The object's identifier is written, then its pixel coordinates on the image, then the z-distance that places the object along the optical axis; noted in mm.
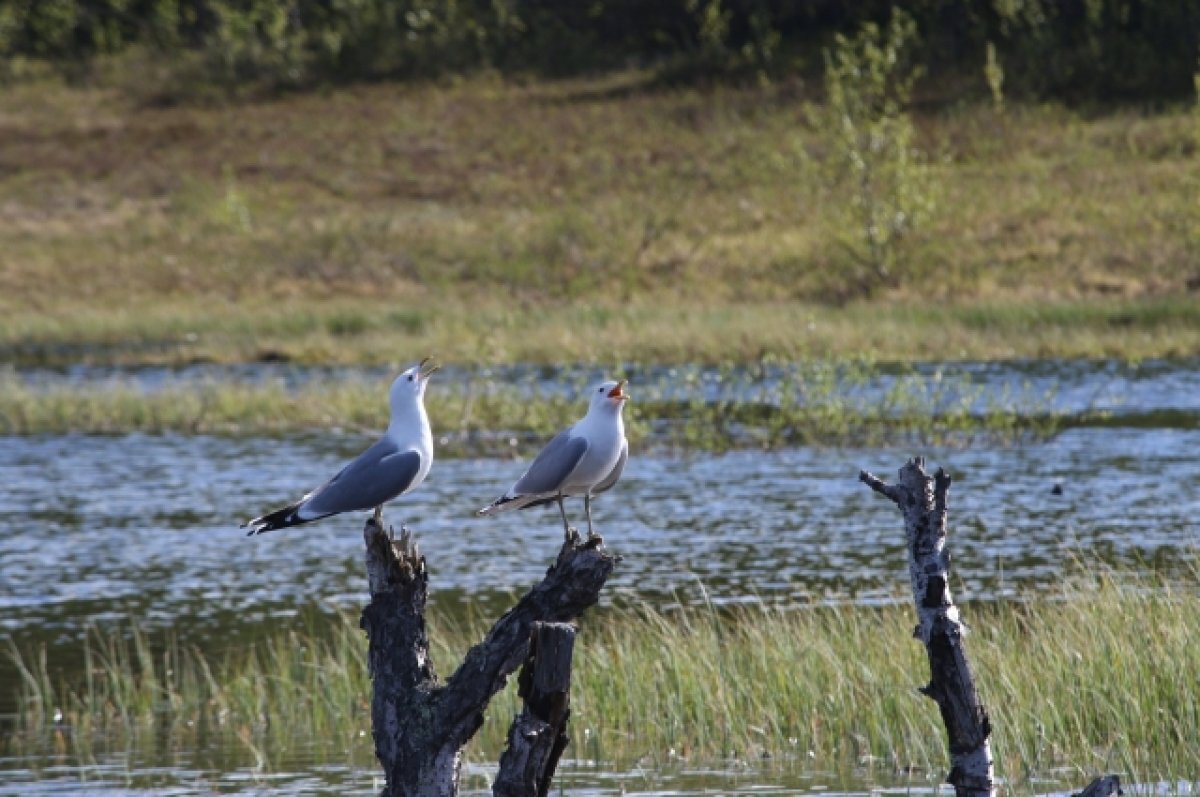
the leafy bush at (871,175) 103562
